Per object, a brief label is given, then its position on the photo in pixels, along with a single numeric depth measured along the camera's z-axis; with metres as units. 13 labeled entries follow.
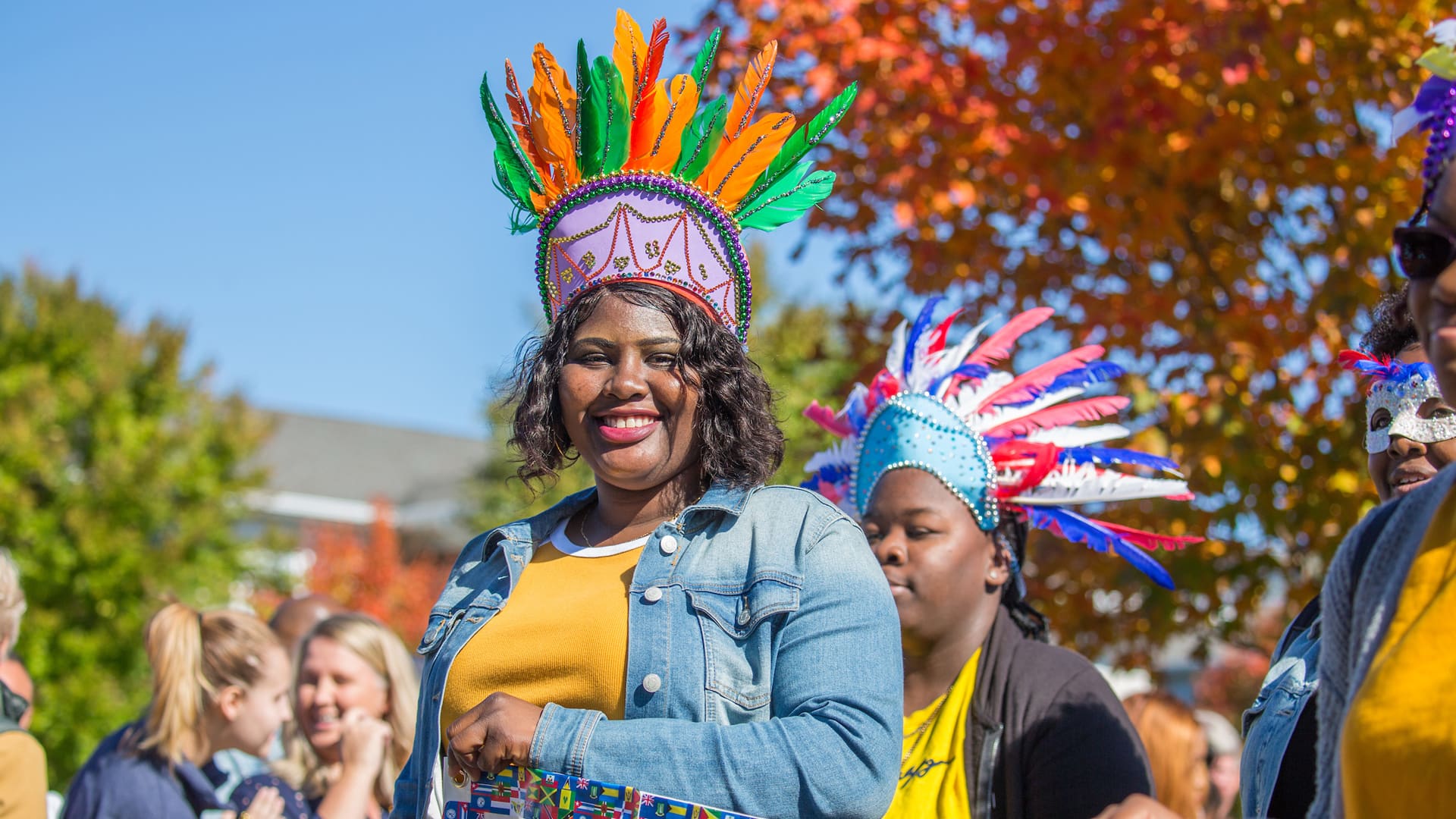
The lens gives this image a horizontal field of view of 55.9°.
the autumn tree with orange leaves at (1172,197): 5.44
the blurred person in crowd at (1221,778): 7.27
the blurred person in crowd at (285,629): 5.24
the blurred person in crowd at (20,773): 3.38
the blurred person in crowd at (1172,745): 5.49
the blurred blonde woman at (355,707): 4.40
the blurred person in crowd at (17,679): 4.41
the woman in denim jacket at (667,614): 2.13
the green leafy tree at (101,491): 12.96
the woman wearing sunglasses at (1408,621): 1.48
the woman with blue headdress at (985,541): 3.03
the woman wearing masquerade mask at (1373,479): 2.54
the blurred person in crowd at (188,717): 4.43
